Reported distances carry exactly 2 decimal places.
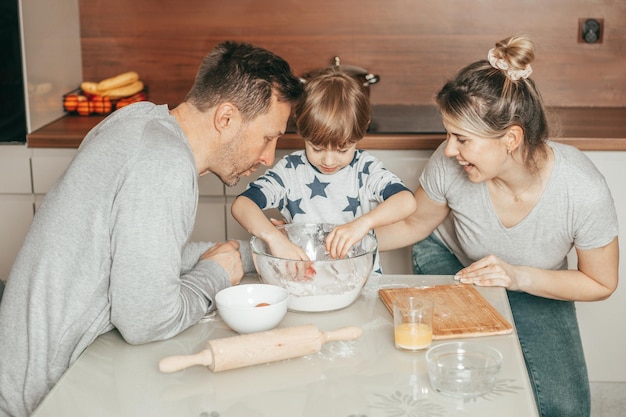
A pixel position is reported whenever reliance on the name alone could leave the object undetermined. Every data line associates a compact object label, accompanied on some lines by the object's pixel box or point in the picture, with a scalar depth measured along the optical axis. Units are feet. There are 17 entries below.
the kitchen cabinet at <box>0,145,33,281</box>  8.69
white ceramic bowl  4.35
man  4.20
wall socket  9.85
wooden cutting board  4.48
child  5.69
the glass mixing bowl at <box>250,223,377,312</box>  4.78
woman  6.07
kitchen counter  8.11
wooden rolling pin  3.93
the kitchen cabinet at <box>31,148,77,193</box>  8.61
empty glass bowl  3.79
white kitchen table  3.64
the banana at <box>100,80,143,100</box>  9.89
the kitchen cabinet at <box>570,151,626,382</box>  8.34
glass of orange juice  4.24
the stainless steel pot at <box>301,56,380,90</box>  9.12
